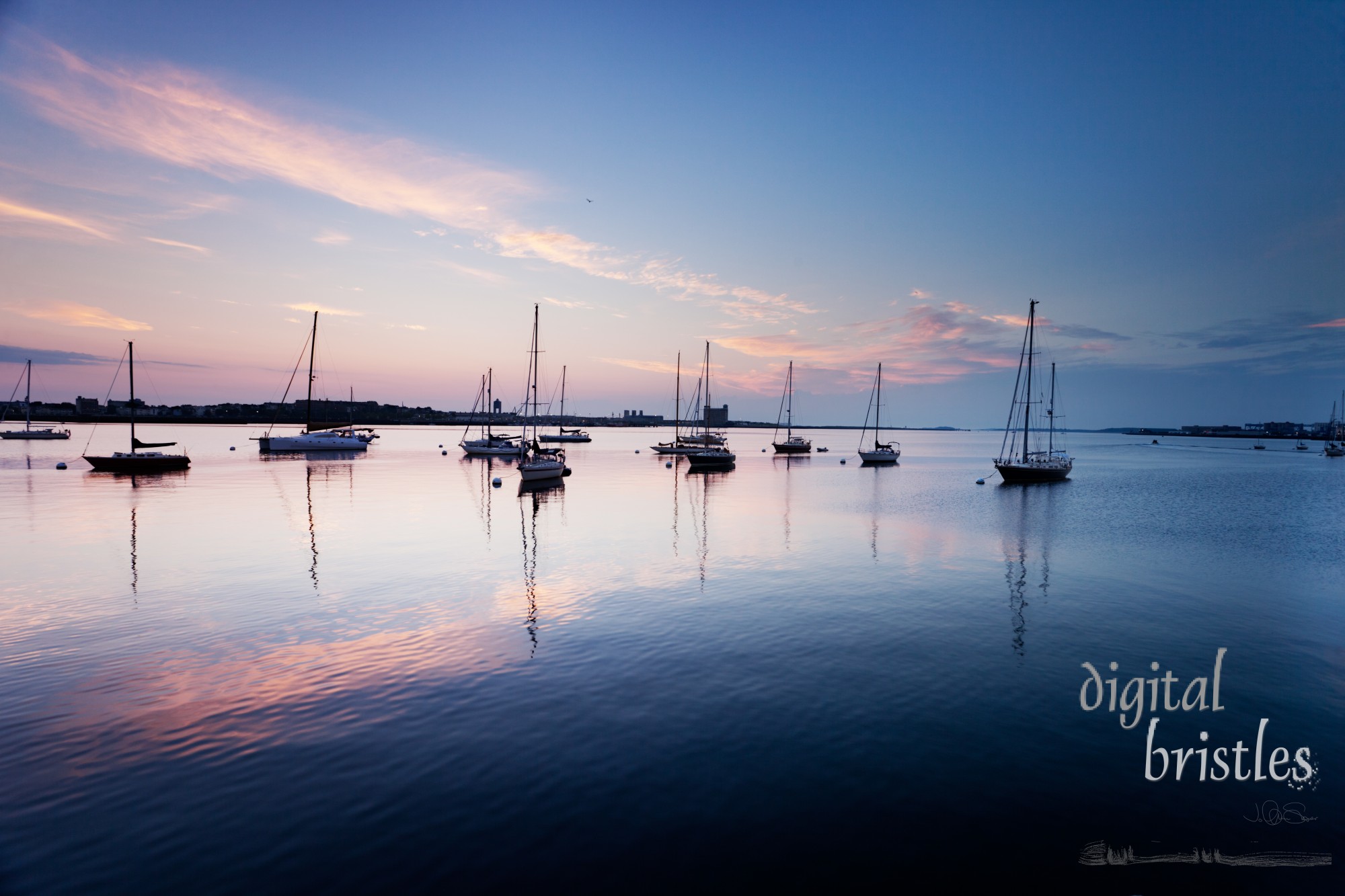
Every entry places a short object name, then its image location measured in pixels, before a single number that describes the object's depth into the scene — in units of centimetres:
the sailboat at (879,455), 9562
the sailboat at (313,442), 9319
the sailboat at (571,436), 14834
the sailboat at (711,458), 7744
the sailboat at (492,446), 9275
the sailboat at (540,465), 5362
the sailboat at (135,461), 6103
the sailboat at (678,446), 10062
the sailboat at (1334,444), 13525
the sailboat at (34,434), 11744
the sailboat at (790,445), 11462
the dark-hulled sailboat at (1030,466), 6155
